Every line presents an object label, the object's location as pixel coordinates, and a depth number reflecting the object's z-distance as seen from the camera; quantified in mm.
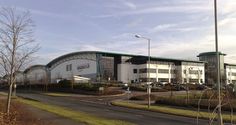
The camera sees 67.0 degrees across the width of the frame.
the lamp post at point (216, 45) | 6618
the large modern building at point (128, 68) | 59471
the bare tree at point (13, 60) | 10079
